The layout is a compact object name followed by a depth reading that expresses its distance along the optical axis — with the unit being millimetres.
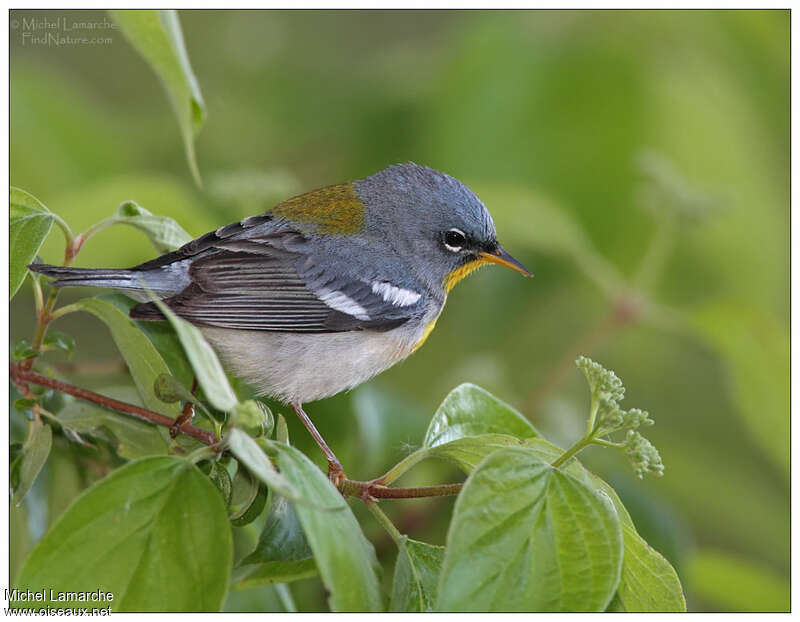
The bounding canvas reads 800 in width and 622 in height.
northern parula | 5285
